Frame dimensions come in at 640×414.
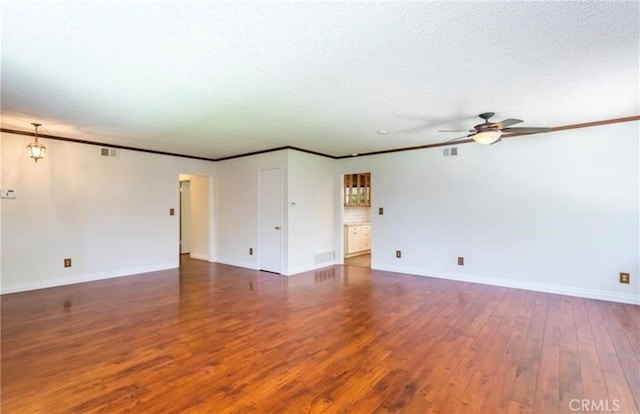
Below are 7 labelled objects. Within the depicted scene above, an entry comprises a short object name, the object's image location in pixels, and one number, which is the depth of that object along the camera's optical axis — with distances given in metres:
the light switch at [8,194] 4.50
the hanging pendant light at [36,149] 4.31
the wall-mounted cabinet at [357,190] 8.34
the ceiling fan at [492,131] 3.54
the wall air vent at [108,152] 5.50
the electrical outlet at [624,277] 4.06
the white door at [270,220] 5.93
